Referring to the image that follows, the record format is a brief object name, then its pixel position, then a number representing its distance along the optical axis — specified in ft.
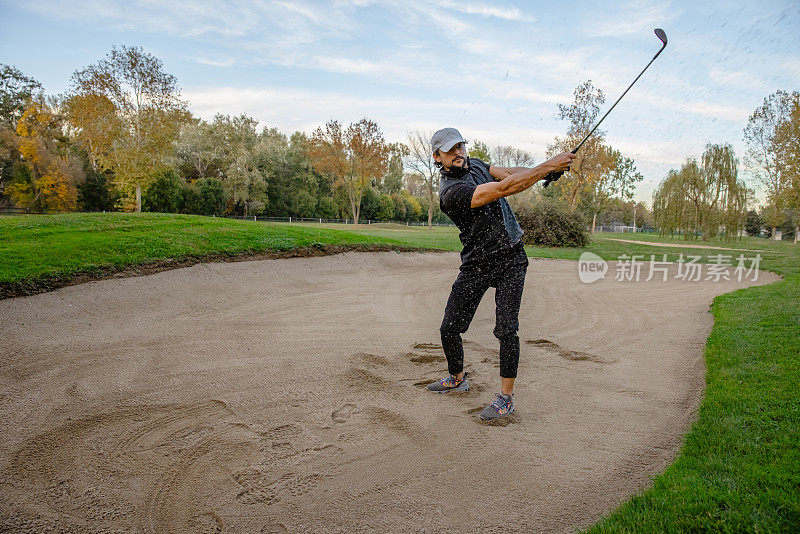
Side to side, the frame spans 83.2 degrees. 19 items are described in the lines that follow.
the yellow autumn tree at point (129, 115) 83.15
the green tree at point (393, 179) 243.68
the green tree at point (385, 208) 216.13
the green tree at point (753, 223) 224.94
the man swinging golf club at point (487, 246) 12.30
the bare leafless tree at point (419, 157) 194.70
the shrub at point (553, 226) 80.79
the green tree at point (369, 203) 208.54
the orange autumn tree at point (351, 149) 157.38
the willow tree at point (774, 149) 96.32
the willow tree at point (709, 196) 104.12
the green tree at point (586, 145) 111.55
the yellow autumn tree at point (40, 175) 125.29
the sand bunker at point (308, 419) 8.46
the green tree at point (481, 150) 171.73
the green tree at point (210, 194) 159.94
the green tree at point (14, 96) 160.35
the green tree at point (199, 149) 180.75
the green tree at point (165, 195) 140.56
